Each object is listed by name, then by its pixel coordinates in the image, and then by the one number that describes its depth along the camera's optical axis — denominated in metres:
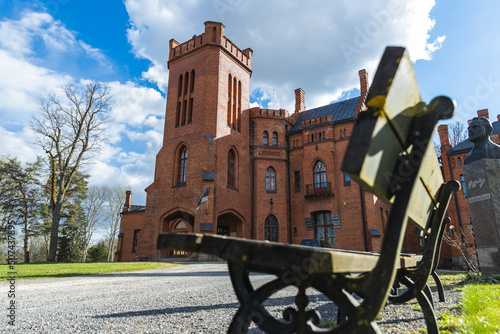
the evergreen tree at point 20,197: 23.77
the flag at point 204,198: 18.02
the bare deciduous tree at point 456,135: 29.47
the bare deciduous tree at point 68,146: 21.17
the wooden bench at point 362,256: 1.08
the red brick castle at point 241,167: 19.53
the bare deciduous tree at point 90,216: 31.17
